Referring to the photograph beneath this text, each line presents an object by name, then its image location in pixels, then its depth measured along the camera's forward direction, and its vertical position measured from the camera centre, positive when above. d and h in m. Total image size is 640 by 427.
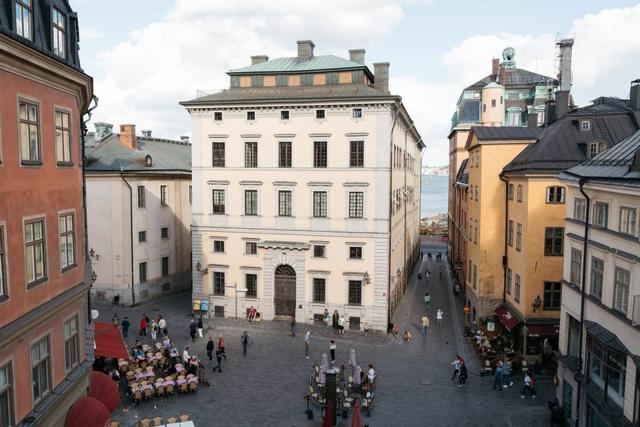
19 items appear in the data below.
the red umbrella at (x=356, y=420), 18.95 -8.60
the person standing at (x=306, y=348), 31.81 -10.21
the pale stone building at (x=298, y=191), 37.75 -0.91
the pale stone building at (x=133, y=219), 43.50 -3.48
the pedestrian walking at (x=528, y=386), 26.70 -10.46
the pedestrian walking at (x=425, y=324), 36.97 -10.09
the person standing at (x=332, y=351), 31.56 -10.36
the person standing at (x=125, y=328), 34.54 -9.80
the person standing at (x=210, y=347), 30.62 -9.76
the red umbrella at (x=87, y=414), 16.72 -7.57
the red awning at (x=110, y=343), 25.05 -8.00
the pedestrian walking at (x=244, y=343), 32.21 -9.94
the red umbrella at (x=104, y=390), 20.11 -8.10
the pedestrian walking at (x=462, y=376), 28.25 -10.49
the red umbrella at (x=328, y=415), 21.58 -9.63
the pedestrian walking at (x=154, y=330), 34.19 -9.77
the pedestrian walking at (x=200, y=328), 35.94 -10.16
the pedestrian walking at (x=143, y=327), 35.62 -9.98
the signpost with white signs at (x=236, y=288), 40.28 -8.33
